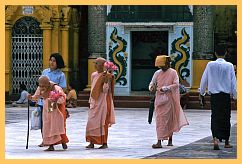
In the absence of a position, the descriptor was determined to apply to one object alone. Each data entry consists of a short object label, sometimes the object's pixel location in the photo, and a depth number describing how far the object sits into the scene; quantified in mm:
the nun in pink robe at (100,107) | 11945
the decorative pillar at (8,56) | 26562
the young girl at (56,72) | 12109
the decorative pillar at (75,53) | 28141
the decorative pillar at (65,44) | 27000
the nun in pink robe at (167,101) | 12227
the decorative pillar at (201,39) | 25719
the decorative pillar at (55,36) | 26750
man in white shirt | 11844
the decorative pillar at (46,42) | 26473
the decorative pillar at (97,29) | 26281
